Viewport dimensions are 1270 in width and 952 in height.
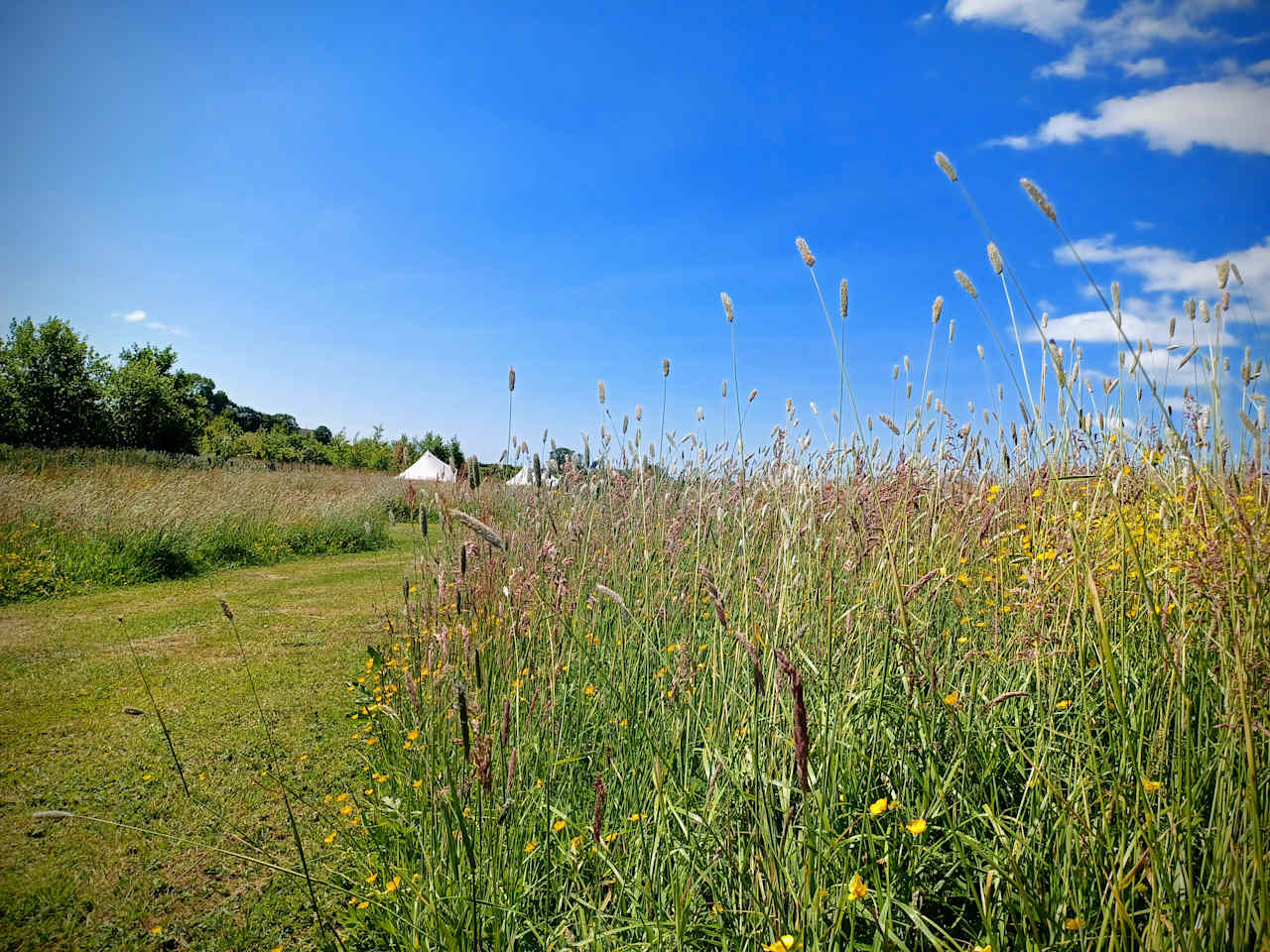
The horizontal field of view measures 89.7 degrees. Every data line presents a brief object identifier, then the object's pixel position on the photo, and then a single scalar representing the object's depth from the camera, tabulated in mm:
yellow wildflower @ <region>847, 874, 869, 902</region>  1046
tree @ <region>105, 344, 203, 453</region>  26766
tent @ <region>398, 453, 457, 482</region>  19691
